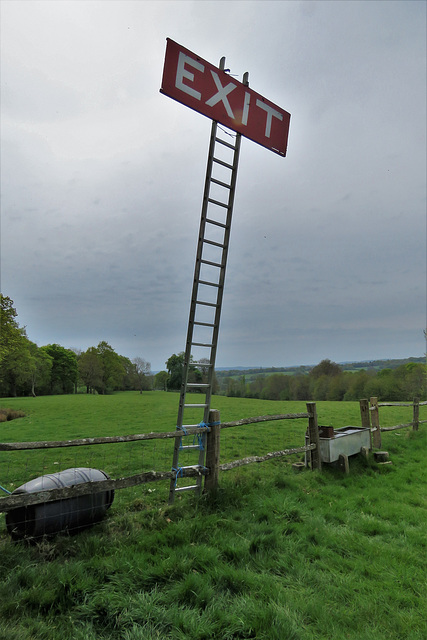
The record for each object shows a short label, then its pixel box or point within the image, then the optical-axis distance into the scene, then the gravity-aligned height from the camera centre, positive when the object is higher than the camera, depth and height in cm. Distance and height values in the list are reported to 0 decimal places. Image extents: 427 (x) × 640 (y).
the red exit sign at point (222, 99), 475 +415
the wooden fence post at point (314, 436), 680 -88
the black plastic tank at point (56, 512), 381 -163
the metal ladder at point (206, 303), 512 +113
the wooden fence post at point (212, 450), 522 -103
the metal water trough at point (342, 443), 683 -99
